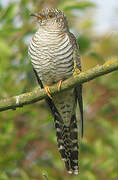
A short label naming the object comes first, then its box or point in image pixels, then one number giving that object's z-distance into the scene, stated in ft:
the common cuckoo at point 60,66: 21.31
